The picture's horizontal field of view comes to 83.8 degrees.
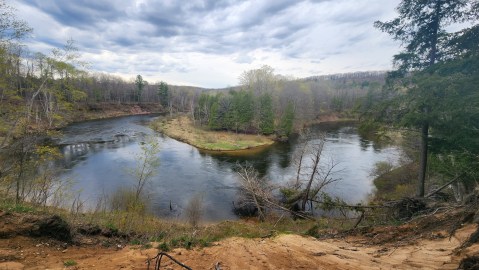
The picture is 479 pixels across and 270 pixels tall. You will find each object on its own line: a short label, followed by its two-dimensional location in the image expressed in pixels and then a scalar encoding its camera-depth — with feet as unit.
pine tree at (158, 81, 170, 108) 319.90
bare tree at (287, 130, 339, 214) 66.20
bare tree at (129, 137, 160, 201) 66.10
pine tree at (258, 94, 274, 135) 170.71
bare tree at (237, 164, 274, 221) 63.44
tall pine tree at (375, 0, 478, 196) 41.50
